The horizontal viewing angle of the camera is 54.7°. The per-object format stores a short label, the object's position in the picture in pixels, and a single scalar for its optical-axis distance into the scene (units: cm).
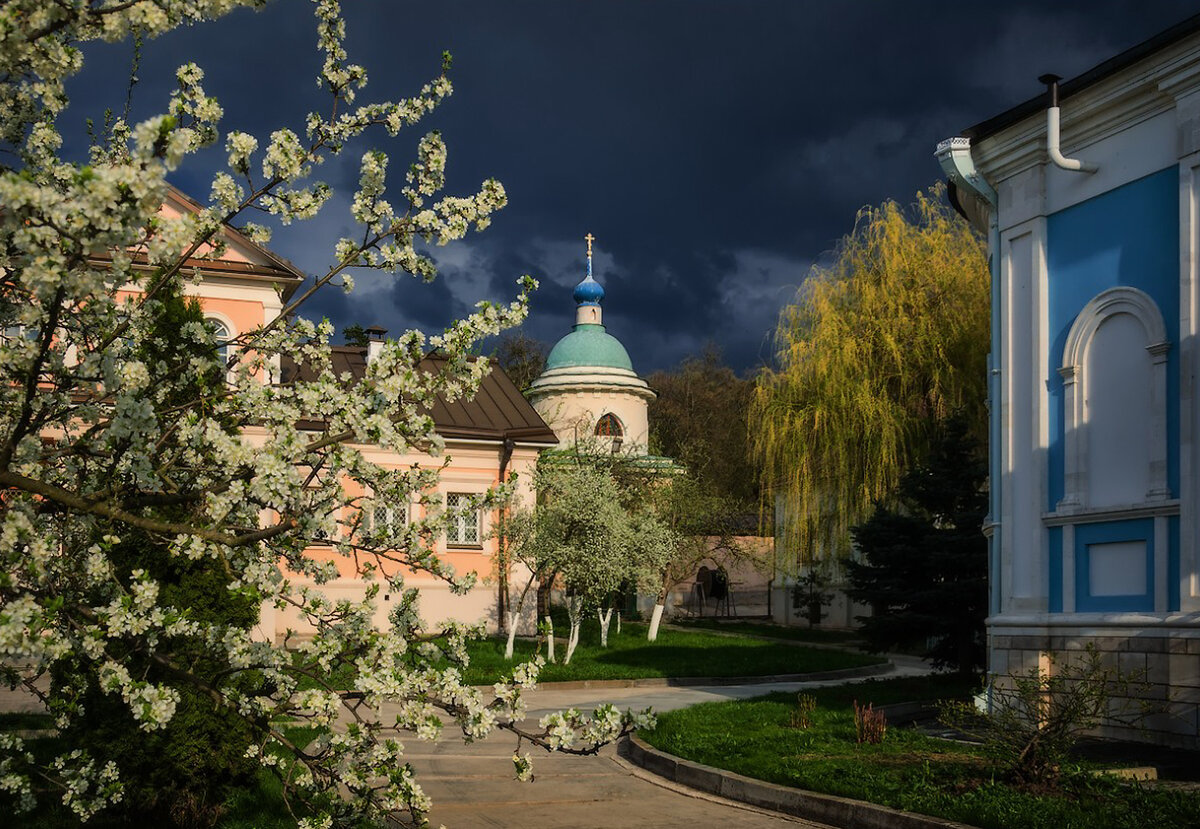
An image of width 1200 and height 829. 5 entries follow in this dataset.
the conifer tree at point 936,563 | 1802
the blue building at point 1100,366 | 1112
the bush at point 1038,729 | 862
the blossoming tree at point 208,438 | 438
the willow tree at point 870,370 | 2509
